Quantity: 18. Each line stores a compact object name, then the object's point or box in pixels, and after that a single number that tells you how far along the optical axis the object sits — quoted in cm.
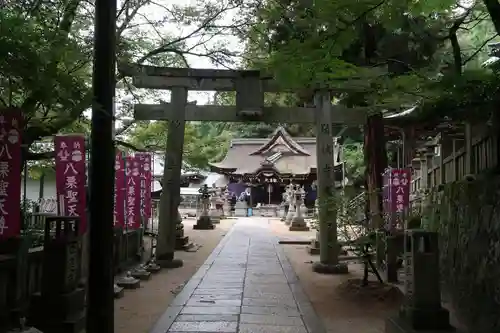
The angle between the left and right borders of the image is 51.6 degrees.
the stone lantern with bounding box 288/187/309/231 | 2550
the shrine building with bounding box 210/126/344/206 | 3809
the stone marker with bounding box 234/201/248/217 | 3747
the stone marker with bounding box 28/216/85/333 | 580
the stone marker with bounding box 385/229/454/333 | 543
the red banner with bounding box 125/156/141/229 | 1244
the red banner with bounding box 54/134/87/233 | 877
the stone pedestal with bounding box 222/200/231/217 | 3582
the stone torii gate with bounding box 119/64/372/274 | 1195
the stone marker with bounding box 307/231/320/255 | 1500
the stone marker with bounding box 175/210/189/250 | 1606
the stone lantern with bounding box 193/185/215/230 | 2547
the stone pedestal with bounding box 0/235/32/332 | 525
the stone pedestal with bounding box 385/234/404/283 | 982
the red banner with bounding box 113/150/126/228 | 1163
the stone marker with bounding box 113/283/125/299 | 855
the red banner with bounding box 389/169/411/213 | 1091
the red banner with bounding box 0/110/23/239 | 595
